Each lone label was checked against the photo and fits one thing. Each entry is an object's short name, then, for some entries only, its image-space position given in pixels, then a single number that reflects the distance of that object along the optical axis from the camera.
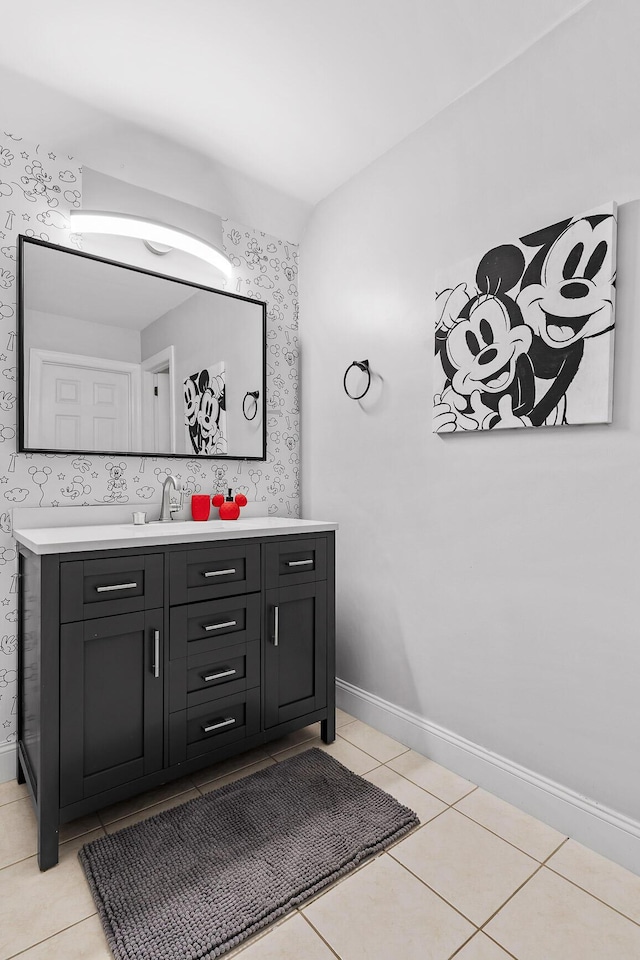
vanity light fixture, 2.08
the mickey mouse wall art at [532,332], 1.52
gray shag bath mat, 1.27
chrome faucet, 2.23
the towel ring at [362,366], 2.35
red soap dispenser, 2.38
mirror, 1.96
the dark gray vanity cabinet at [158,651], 1.52
